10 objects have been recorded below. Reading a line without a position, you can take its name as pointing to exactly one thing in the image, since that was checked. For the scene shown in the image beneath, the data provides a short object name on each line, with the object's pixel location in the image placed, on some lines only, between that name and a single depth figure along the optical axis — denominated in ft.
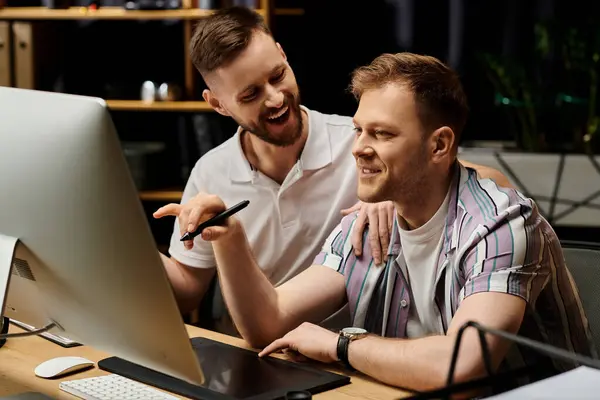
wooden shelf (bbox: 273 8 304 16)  13.55
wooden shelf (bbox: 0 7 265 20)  13.31
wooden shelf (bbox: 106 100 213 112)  13.51
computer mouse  6.76
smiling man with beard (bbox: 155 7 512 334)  8.61
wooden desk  6.53
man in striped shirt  6.95
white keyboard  6.40
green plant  13.61
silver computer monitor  5.34
